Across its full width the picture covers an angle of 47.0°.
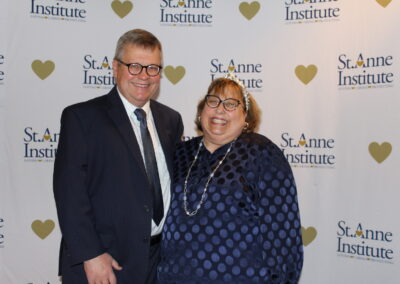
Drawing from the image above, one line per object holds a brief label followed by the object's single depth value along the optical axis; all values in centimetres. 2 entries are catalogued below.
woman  195
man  197
